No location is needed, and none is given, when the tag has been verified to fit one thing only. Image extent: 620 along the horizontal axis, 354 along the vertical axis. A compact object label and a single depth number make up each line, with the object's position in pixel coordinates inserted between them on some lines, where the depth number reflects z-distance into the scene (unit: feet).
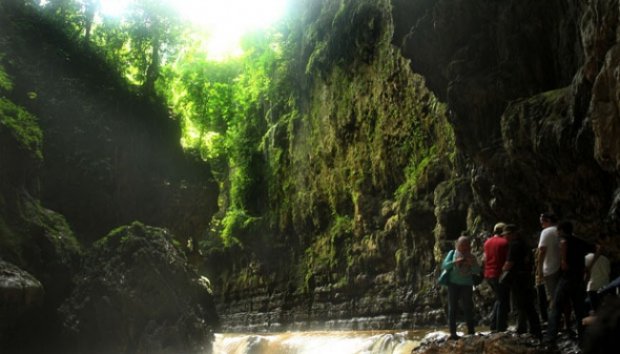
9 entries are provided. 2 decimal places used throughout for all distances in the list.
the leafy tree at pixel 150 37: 75.97
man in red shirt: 28.45
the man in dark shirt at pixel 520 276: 26.45
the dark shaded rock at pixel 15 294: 36.81
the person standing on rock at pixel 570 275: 23.54
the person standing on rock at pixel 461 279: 28.94
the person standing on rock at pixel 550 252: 25.50
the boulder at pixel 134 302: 44.73
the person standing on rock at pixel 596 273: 27.86
